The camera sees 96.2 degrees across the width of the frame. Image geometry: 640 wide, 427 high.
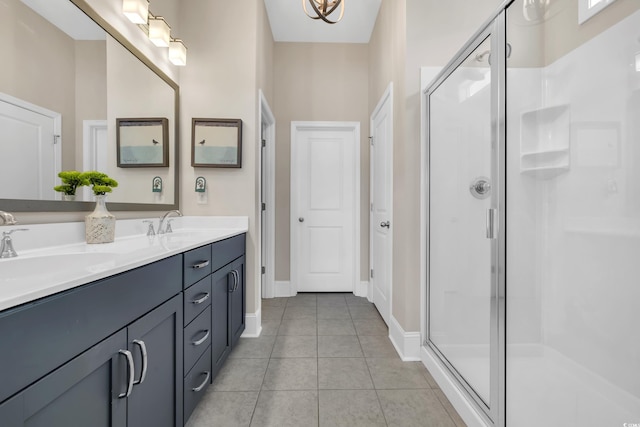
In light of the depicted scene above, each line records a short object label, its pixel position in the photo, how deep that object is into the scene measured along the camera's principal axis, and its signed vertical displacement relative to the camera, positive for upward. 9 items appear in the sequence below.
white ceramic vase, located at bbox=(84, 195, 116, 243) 1.37 -0.06
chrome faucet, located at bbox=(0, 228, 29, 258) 1.00 -0.12
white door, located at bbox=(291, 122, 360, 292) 3.34 +0.04
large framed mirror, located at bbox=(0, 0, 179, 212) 1.09 +0.51
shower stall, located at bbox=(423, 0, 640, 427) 0.84 -0.03
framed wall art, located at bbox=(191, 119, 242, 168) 2.28 +0.55
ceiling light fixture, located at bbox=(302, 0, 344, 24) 1.61 +1.18
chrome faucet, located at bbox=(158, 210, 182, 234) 1.84 -0.11
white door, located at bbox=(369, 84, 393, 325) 2.37 +0.09
